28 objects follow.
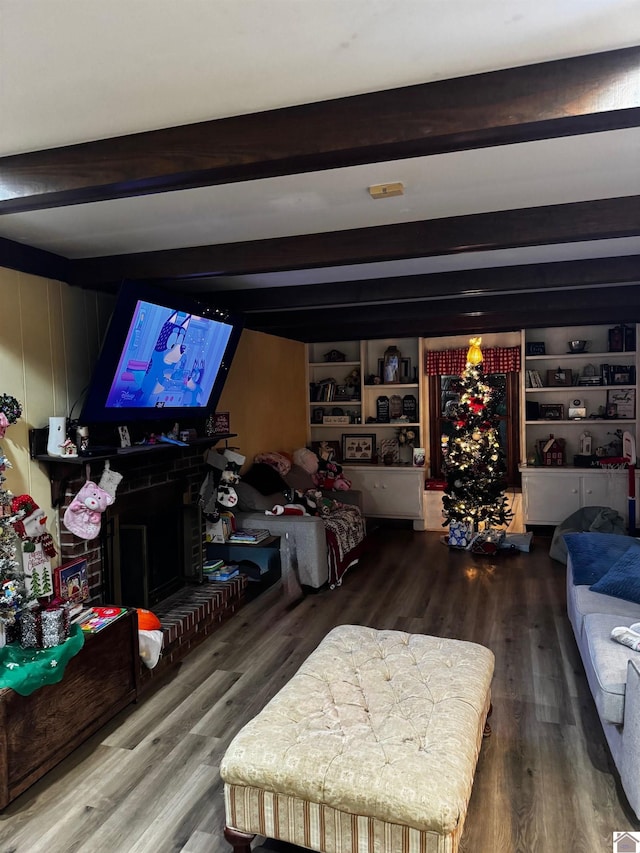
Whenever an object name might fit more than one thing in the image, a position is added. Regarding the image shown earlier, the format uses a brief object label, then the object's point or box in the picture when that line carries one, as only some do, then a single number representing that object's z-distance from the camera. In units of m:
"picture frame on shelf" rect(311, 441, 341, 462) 6.91
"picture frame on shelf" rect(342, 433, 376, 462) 7.11
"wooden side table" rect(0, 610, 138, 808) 2.18
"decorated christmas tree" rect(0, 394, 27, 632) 2.38
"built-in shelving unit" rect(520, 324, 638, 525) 6.09
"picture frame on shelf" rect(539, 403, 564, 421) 6.42
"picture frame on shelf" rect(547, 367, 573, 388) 6.34
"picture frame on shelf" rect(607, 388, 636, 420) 6.15
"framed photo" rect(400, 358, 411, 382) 6.90
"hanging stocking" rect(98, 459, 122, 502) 3.31
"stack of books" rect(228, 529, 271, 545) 4.53
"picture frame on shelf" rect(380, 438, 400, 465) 6.93
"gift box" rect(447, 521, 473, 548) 5.89
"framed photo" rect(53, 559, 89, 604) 2.99
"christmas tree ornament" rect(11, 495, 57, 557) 2.69
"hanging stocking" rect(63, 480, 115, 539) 3.12
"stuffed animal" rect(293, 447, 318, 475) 6.28
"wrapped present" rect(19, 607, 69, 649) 2.47
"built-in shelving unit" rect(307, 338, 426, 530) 6.70
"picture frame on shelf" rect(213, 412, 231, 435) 4.62
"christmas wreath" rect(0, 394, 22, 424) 2.69
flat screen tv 3.14
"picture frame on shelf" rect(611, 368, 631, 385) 6.14
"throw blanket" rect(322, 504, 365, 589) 4.84
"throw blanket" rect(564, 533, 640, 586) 3.44
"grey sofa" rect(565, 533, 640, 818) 2.10
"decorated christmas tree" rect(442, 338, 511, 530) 5.74
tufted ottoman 1.66
